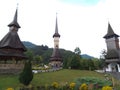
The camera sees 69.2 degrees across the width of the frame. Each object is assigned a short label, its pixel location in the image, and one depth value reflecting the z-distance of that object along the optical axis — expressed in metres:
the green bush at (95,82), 11.52
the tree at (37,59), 43.22
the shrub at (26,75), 14.09
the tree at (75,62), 26.43
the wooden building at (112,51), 28.71
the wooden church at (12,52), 18.78
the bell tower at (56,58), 31.88
